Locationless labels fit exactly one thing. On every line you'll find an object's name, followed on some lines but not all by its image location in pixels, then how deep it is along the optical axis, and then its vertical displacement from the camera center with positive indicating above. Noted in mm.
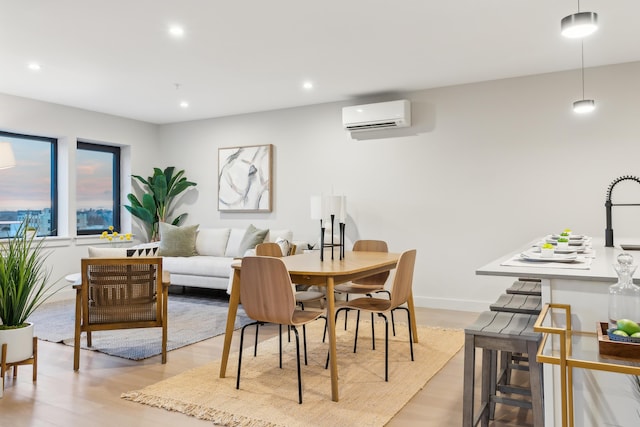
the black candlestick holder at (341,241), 3447 -201
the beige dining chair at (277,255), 3428 -329
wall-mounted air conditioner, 5164 +1162
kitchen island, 1593 -565
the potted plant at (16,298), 2754 -497
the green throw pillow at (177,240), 6148 -316
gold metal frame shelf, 1340 -438
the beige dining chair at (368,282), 3803 -570
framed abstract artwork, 6285 +543
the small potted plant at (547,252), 2006 -161
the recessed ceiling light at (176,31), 3504 +1452
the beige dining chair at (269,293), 2553 -437
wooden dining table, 2631 -358
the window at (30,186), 5625 +402
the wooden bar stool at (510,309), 2307 -472
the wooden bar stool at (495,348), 1896 -562
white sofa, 5543 -540
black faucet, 2766 -96
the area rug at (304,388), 2396 -1040
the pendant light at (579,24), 2059 +877
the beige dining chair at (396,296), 2934 -532
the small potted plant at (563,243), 2328 -145
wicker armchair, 3127 -550
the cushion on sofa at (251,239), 5742 -280
